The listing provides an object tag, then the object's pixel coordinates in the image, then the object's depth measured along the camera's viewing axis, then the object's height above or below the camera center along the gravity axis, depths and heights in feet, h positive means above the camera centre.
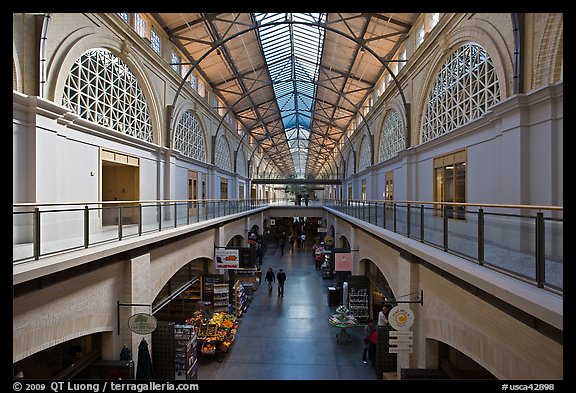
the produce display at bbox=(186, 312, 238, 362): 38.73 -15.94
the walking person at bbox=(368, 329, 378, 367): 36.88 -16.15
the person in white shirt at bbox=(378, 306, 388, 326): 35.60 -12.64
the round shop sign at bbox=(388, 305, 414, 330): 23.88 -8.34
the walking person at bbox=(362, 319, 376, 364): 37.72 -15.96
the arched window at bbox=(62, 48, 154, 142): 35.24 +12.45
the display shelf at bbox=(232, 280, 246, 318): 51.42 -15.72
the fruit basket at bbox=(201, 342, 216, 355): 38.29 -16.76
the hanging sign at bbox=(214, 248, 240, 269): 50.34 -8.93
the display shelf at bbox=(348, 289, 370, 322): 50.57 -15.44
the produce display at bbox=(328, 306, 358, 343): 42.78 -15.67
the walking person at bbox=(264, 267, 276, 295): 65.67 -15.45
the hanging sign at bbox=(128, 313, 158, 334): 24.89 -9.02
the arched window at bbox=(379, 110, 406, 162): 67.18 +13.04
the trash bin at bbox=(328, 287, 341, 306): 57.21 -16.57
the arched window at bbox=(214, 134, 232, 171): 99.53 +13.78
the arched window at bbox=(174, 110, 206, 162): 66.90 +12.85
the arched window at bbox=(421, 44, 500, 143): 34.96 +12.57
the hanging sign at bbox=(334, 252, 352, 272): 49.80 -9.18
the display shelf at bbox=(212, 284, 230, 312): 51.95 -14.95
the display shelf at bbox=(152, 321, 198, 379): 30.63 -13.86
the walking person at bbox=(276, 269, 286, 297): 62.95 -15.37
